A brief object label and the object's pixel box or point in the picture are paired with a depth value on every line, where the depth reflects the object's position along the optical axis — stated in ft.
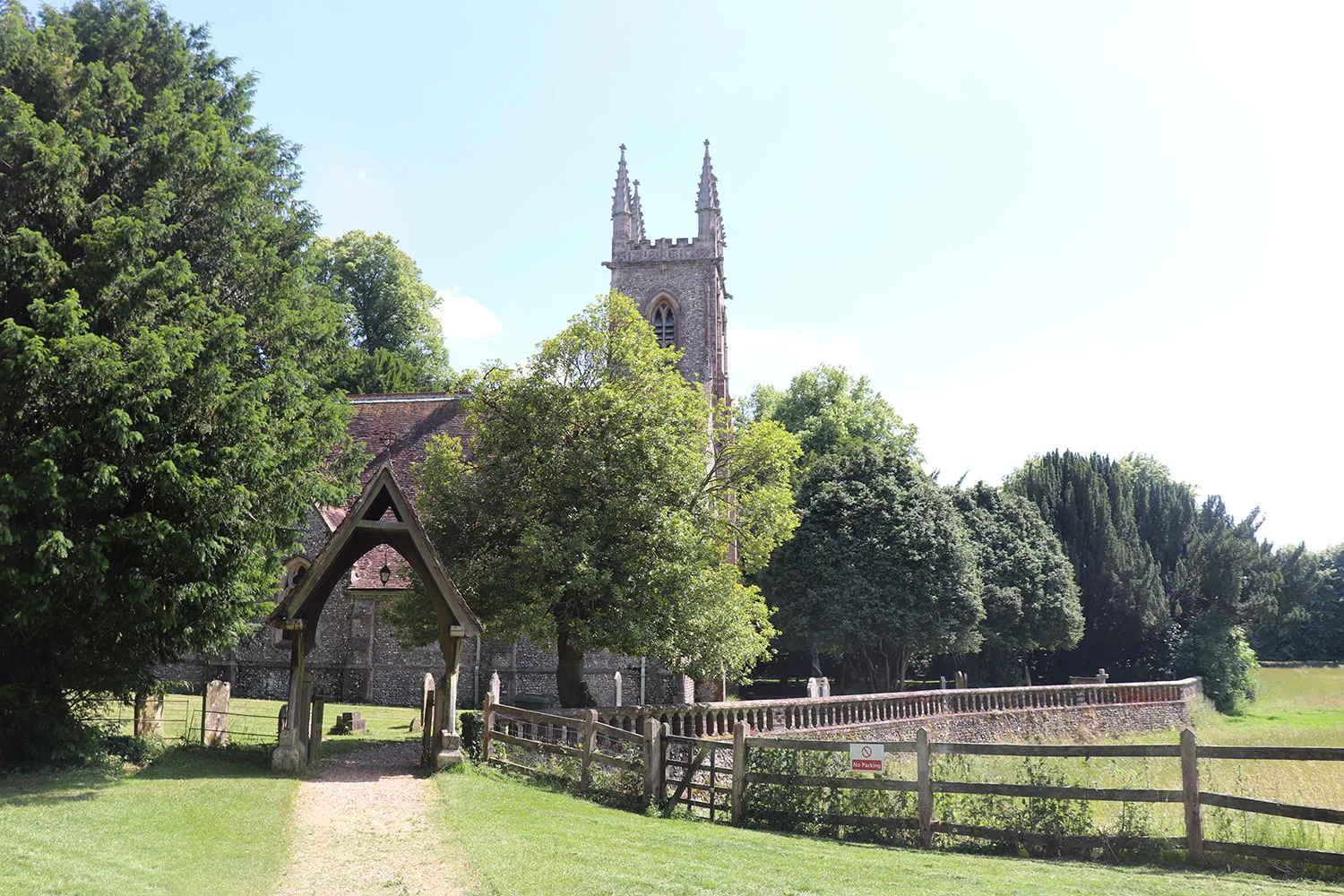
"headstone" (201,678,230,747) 50.48
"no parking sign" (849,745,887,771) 41.29
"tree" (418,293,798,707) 58.85
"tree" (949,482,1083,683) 139.54
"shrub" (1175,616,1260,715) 151.02
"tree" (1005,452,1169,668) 159.22
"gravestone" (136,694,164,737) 48.73
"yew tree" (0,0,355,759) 39.70
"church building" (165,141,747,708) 94.48
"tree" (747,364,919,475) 177.99
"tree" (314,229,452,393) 171.22
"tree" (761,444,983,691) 122.42
